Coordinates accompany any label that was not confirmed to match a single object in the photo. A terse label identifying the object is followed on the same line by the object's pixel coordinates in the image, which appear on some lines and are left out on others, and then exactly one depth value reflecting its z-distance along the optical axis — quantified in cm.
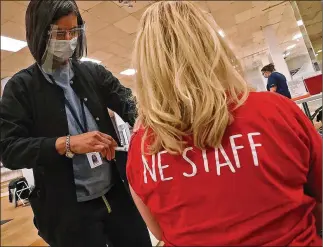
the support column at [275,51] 970
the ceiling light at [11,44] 537
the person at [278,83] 475
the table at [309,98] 260
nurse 97
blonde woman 59
